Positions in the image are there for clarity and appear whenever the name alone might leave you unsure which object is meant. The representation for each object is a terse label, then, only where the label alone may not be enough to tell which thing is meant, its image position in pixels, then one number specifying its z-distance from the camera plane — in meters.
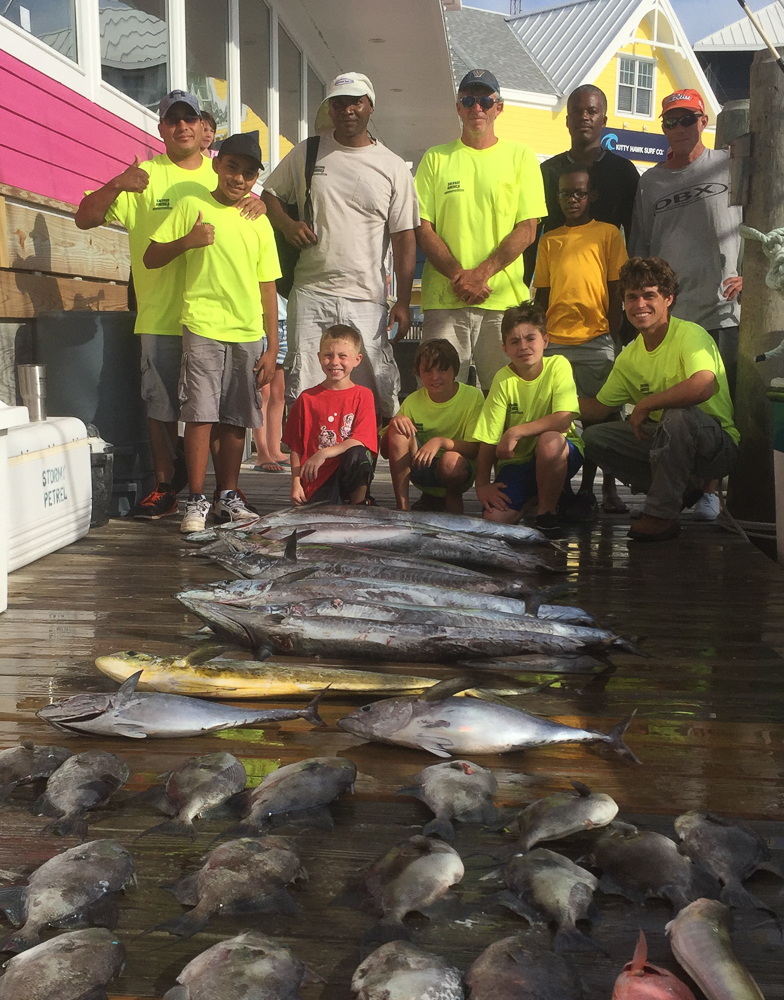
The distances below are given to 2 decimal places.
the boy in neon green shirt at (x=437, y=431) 5.78
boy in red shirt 5.57
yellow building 32.31
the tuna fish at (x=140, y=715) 2.71
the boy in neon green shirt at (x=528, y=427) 5.57
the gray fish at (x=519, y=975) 1.59
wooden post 5.73
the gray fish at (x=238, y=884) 1.86
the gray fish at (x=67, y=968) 1.59
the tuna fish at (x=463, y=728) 2.61
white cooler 4.69
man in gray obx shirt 6.36
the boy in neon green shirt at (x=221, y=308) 5.62
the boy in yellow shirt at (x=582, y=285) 6.18
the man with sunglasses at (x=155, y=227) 5.89
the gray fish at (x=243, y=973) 1.59
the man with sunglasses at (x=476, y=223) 5.96
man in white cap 5.92
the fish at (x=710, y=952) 1.58
